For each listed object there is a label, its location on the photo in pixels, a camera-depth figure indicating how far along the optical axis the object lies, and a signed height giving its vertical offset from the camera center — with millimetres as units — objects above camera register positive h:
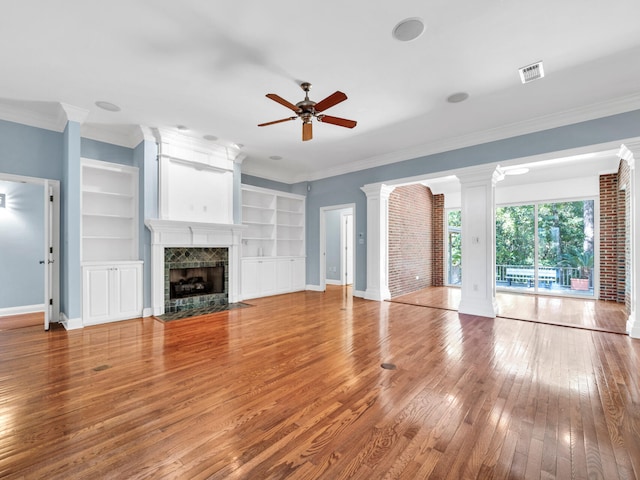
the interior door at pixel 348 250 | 9055 -278
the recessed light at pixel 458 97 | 3719 +1837
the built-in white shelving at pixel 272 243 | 6664 -48
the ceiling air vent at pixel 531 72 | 3096 +1811
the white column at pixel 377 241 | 6312 +0
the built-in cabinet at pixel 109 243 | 4383 -34
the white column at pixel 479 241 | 4918 +0
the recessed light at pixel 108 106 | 3959 +1834
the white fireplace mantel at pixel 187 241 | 4926 +1
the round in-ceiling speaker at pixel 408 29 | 2520 +1855
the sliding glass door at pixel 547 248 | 6602 -157
